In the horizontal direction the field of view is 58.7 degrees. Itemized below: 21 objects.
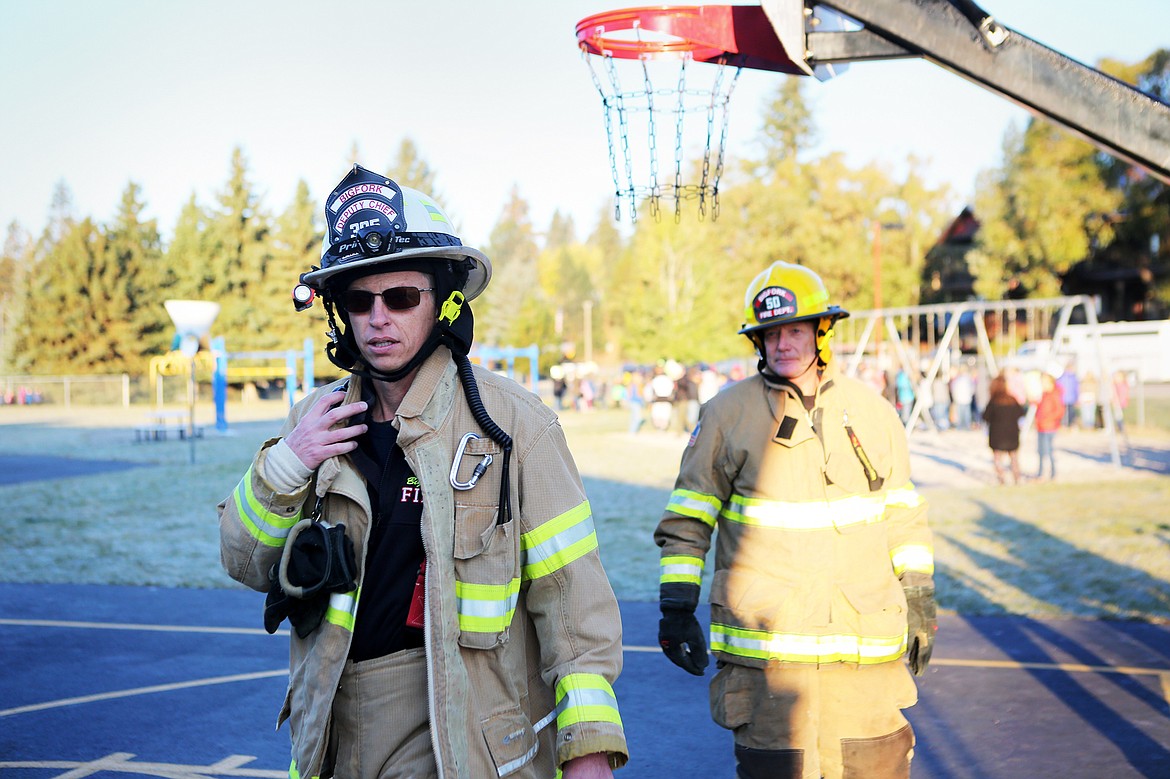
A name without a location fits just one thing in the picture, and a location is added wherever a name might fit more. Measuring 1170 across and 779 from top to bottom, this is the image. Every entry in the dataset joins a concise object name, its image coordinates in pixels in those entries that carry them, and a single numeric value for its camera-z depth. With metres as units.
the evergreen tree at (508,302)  66.00
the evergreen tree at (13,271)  61.09
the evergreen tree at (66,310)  57.78
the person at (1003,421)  16.66
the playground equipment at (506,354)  34.00
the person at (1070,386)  26.51
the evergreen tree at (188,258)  61.75
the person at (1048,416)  17.16
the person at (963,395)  28.53
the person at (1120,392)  26.28
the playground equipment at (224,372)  29.23
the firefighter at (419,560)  2.33
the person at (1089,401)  27.53
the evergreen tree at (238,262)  61.75
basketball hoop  5.48
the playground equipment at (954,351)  19.86
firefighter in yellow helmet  3.70
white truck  33.28
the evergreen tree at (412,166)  76.25
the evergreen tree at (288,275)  61.75
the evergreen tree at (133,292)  58.72
